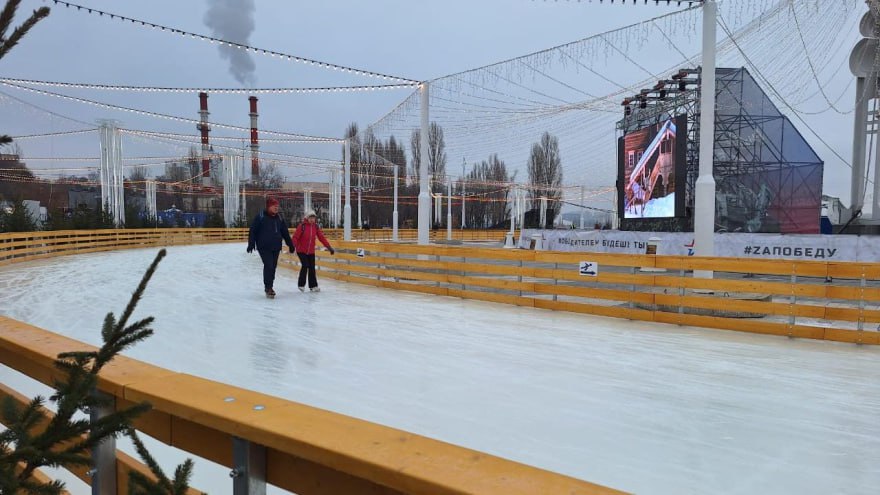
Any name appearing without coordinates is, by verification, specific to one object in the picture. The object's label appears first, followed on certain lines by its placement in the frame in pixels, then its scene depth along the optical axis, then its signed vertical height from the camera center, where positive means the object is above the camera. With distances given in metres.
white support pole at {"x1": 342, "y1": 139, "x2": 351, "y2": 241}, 20.88 +1.19
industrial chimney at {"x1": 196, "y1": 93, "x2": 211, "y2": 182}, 48.44 +8.30
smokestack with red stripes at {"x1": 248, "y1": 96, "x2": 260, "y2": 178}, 51.89 +6.89
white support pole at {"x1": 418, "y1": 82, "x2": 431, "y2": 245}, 12.03 +0.79
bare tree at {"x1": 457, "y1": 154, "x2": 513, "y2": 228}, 65.06 +2.85
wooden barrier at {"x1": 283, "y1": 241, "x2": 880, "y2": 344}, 6.70 -1.08
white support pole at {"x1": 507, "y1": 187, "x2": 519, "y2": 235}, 40.10 +1.70
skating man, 9.73 -0.32
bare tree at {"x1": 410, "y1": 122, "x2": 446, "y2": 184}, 50.23 +6.55
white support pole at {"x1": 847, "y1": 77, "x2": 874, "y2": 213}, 23.33 +3.47
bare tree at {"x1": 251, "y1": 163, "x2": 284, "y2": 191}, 58.47 +4.56
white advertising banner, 13.23 -0.69
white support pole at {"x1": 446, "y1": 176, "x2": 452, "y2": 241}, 36.34 +0.91
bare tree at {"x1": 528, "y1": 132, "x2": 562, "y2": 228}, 57.31 +5.93
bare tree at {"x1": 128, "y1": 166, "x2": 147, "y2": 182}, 54.16 +4.37
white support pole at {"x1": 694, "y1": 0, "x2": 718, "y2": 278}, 8.59 +1.13
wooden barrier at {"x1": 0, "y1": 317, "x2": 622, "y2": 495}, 1.00 -0.48
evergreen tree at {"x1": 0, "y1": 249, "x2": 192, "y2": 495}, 1.17 -0.49
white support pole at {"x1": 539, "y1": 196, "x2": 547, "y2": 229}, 49.97 +0.56
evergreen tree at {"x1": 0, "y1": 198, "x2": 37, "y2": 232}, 20.73 -0.14
